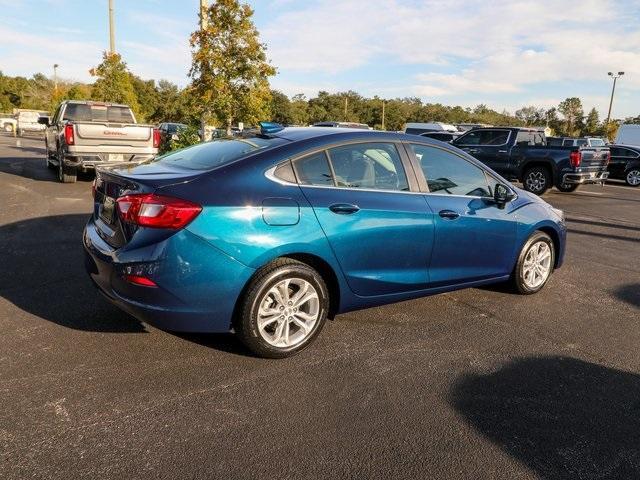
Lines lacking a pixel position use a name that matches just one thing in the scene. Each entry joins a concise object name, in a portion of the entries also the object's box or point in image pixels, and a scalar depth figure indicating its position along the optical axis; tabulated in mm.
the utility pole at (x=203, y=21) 12602
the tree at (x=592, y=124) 57956
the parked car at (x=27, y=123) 37062
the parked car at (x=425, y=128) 25178
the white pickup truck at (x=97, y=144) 10570
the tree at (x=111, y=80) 22859
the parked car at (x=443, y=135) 19158
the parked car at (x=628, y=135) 25797
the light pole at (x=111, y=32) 24481
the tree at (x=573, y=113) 62872
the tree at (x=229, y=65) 12648
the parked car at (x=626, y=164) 18484
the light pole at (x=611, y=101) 48719
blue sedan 3162
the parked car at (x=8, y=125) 36575
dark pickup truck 13406
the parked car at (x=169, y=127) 27995
